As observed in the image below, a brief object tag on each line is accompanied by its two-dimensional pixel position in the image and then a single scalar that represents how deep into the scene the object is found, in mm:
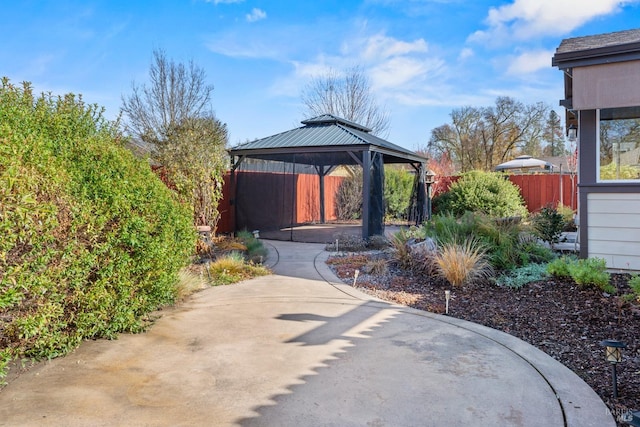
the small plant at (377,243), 9618
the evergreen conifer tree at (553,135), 28844
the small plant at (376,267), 6996
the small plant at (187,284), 5445
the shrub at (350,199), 17422
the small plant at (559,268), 5746
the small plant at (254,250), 8188
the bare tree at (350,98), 21938
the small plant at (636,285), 4434
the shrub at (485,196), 14203
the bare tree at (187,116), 8562
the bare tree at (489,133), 29172
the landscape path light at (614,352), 2865
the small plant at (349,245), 9549
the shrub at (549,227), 7684
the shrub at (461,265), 5949
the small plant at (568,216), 10820
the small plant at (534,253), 6679
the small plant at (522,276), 5879
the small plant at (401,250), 7086
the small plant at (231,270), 6645
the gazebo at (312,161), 10336
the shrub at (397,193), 16906
